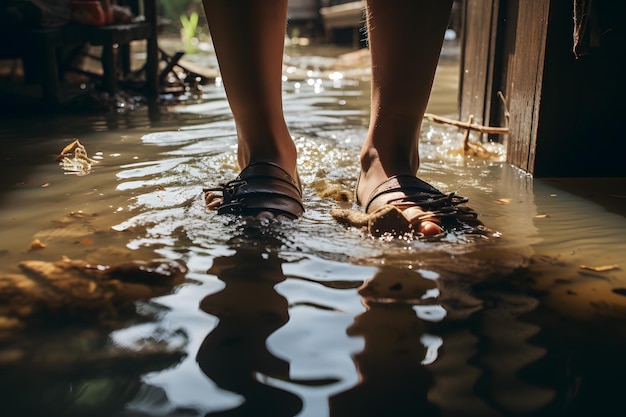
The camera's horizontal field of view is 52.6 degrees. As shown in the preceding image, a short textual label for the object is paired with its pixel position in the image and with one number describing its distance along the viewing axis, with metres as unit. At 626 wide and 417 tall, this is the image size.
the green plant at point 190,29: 10.77
